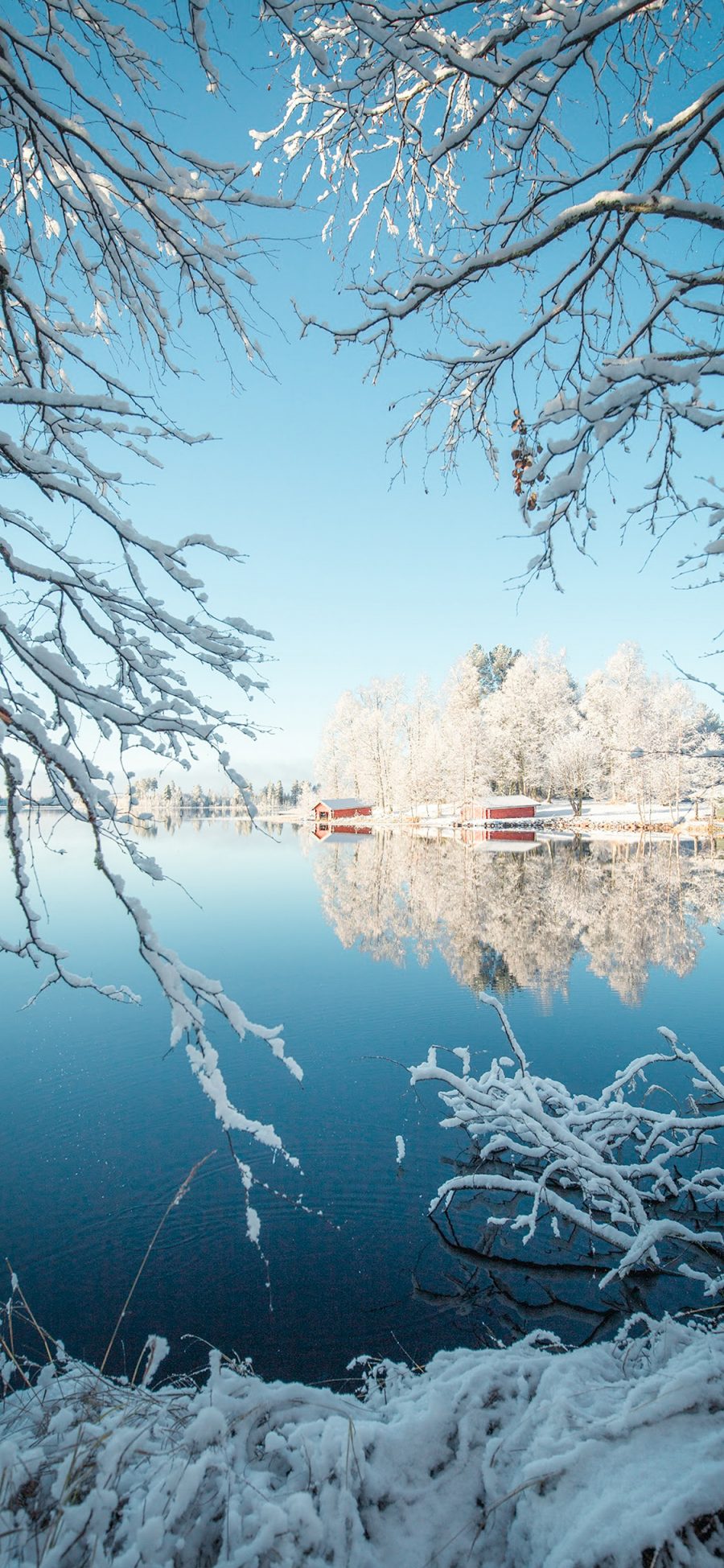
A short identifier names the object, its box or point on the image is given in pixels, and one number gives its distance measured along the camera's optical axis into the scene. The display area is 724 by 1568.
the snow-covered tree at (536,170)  2.44
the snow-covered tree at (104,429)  1.98
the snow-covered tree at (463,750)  49.72
